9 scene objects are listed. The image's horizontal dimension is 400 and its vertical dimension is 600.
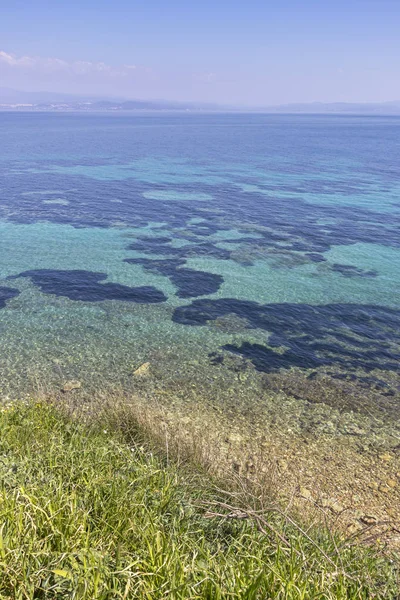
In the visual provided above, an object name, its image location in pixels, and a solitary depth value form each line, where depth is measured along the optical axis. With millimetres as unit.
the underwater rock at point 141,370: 21283
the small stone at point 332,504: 13659
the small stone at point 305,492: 14077
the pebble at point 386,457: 16125
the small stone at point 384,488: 14569
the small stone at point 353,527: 12799
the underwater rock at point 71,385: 19844
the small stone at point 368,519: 13312
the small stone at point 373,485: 14720
